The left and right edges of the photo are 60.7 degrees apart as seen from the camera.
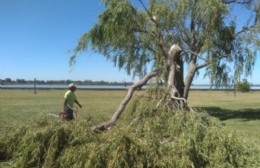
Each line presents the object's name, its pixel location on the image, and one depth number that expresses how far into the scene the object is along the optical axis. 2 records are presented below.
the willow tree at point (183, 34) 10.71
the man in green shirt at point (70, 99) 6.26
